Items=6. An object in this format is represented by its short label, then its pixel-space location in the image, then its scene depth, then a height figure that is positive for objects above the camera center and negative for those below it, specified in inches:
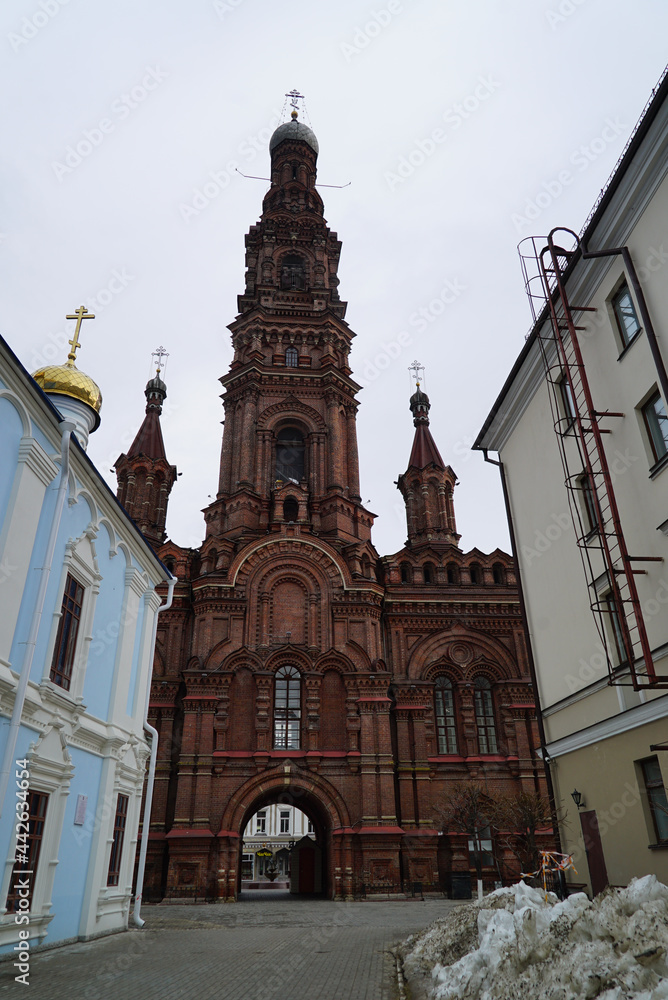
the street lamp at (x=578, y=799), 498.3 +49.7
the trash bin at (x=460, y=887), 898.1 -6.1
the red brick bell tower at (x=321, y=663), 954.1 +290.4
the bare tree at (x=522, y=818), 704.4 +60.5
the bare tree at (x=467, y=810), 893.2 +81.1
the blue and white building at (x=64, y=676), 402.9 +125.5
